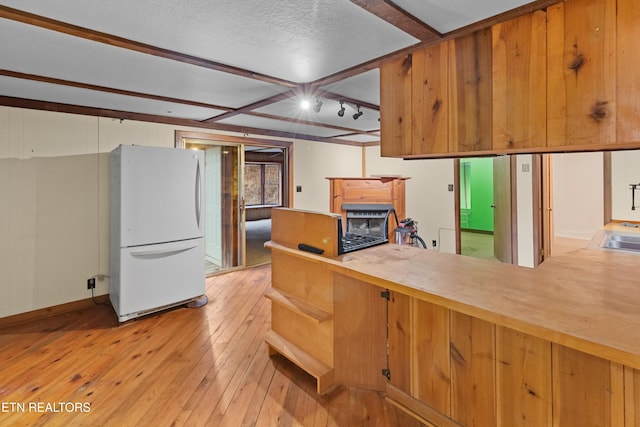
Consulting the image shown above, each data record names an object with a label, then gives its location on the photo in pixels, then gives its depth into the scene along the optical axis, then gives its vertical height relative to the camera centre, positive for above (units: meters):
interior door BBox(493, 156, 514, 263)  4.30 +0.04
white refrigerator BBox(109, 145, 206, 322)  3.04 -0.15
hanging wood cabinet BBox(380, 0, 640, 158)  1.20 +0.58
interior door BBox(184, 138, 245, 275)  4.91 +0.20
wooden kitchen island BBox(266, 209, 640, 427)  1.15 -0.60
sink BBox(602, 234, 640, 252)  2.41 -0.26
